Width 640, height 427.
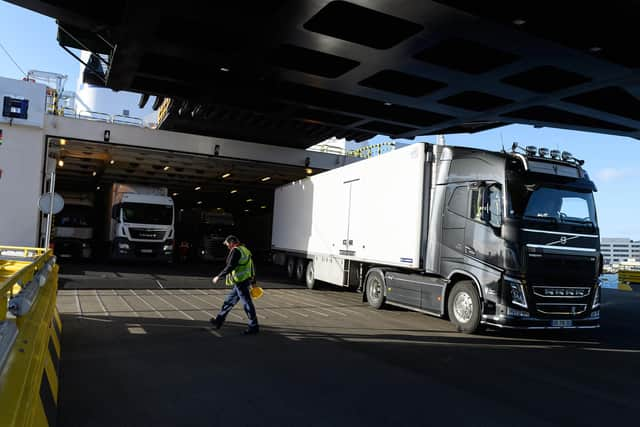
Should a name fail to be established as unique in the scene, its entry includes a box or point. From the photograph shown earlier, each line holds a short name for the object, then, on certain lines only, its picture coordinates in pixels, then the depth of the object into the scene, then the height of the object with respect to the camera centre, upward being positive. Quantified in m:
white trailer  11.27 +0.55
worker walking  8.66 -0.87
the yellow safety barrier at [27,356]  2.56 -0.88
